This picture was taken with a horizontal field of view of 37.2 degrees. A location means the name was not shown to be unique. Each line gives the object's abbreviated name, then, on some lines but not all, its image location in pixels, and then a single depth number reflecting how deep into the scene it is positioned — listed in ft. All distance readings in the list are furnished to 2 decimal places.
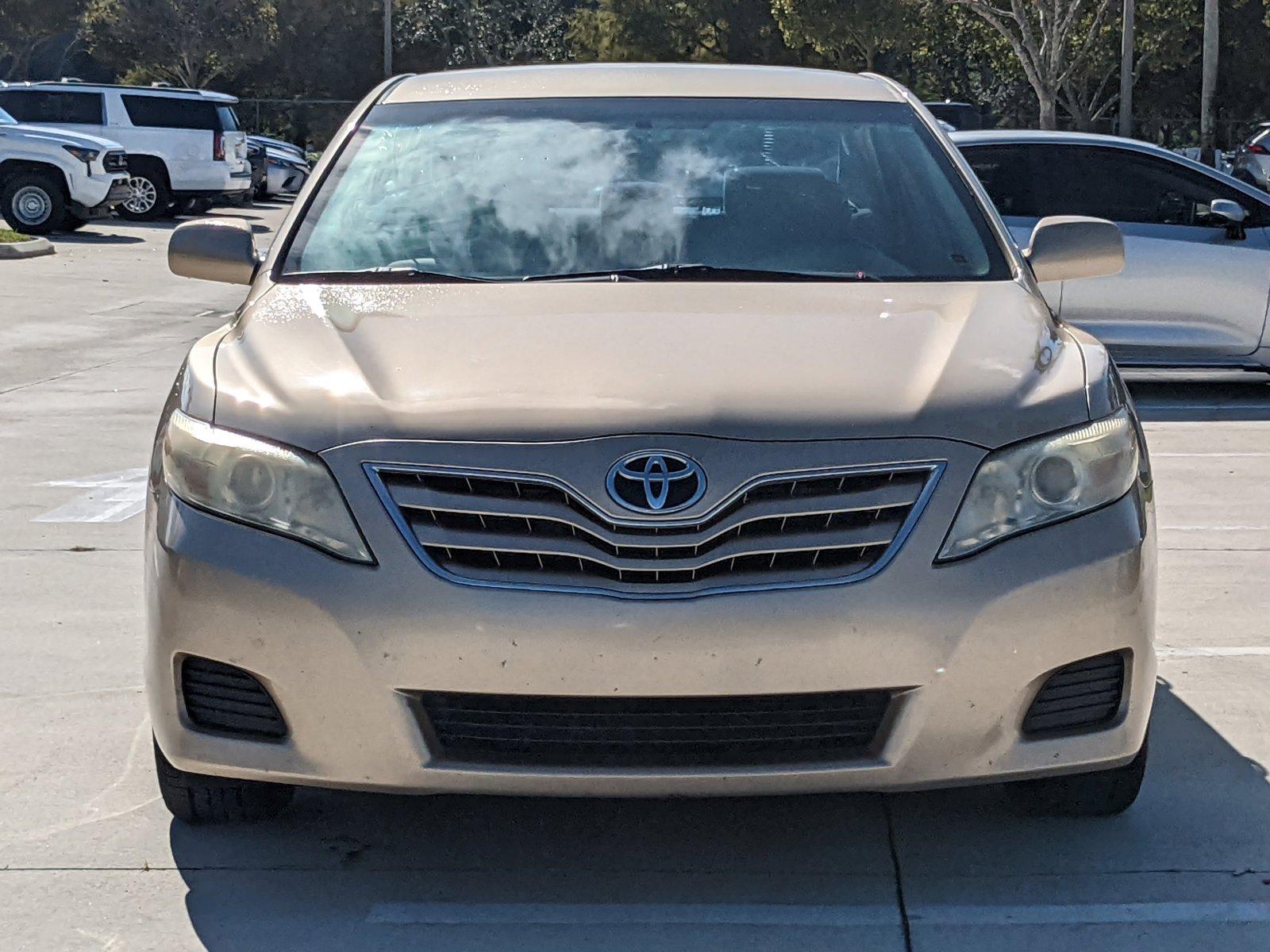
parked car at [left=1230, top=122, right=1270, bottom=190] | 90.99
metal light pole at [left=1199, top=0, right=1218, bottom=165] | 115.24
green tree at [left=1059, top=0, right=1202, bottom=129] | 154.30
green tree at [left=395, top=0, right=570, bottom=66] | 242.58
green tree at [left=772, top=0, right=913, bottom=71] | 170.71
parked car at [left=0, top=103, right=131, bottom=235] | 79.46
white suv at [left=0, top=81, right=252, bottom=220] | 94.79
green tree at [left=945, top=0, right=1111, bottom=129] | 130.31
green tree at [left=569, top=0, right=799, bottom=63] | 194.39
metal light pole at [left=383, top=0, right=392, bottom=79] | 179.04
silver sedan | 36.55
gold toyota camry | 10.91
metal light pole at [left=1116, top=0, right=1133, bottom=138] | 126.72
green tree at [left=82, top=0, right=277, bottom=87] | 183.73
